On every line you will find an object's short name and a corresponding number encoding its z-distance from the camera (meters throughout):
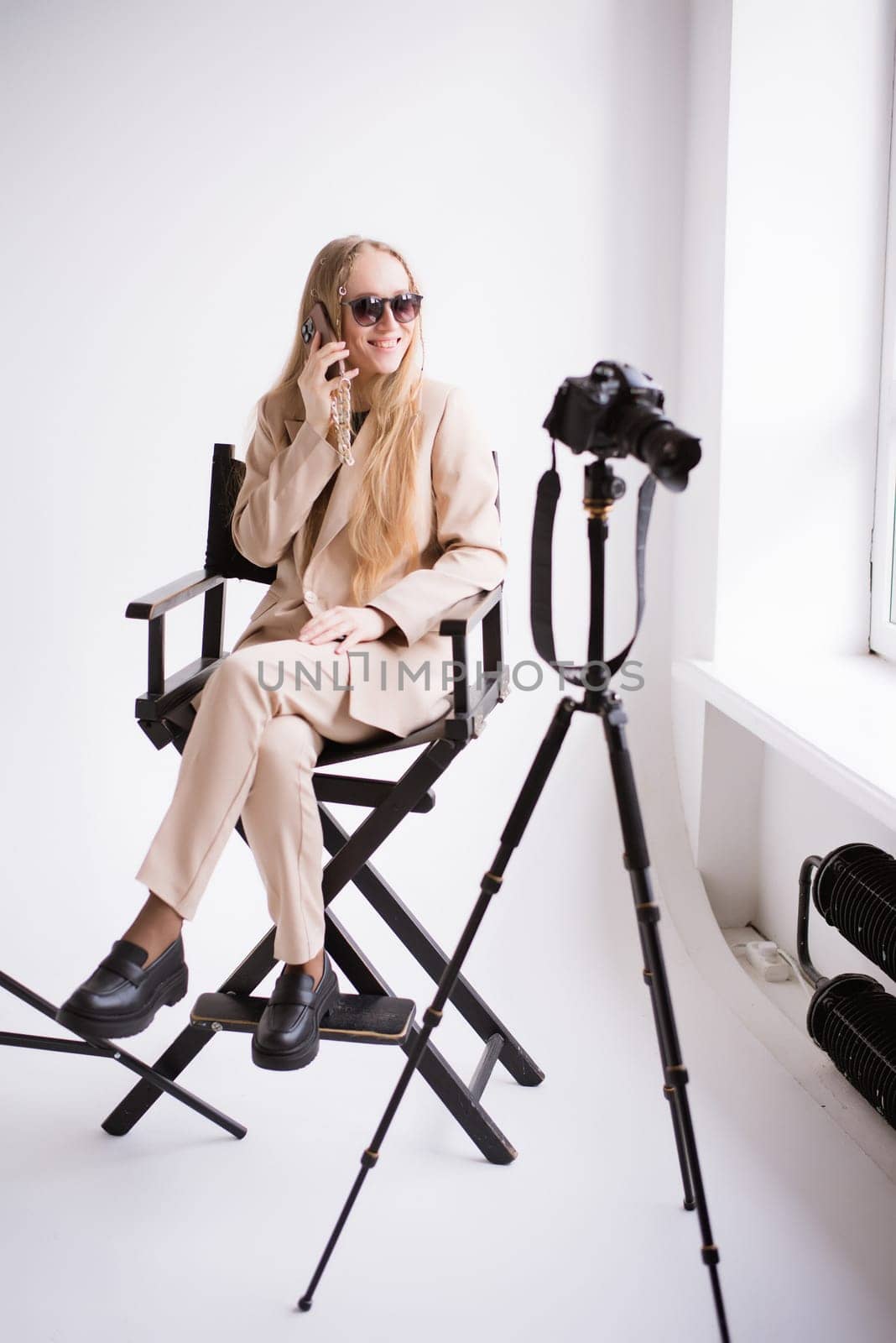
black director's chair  2.03
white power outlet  2.86
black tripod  1.57
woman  1.93
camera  1.50
